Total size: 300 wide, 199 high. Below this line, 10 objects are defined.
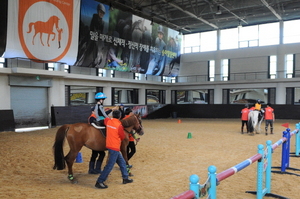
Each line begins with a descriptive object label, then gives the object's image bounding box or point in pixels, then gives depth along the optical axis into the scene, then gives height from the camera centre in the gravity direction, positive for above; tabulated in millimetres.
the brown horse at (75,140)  5691 -1006
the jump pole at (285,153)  6126 -1318
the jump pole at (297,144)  7996 -1427
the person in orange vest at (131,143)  6628 -1256
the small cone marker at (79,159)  7643 -1918
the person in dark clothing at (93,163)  6320 -1695
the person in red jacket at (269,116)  13461 -907
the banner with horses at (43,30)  14531 +4085
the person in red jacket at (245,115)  14080 -918
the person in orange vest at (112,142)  5129 -930
